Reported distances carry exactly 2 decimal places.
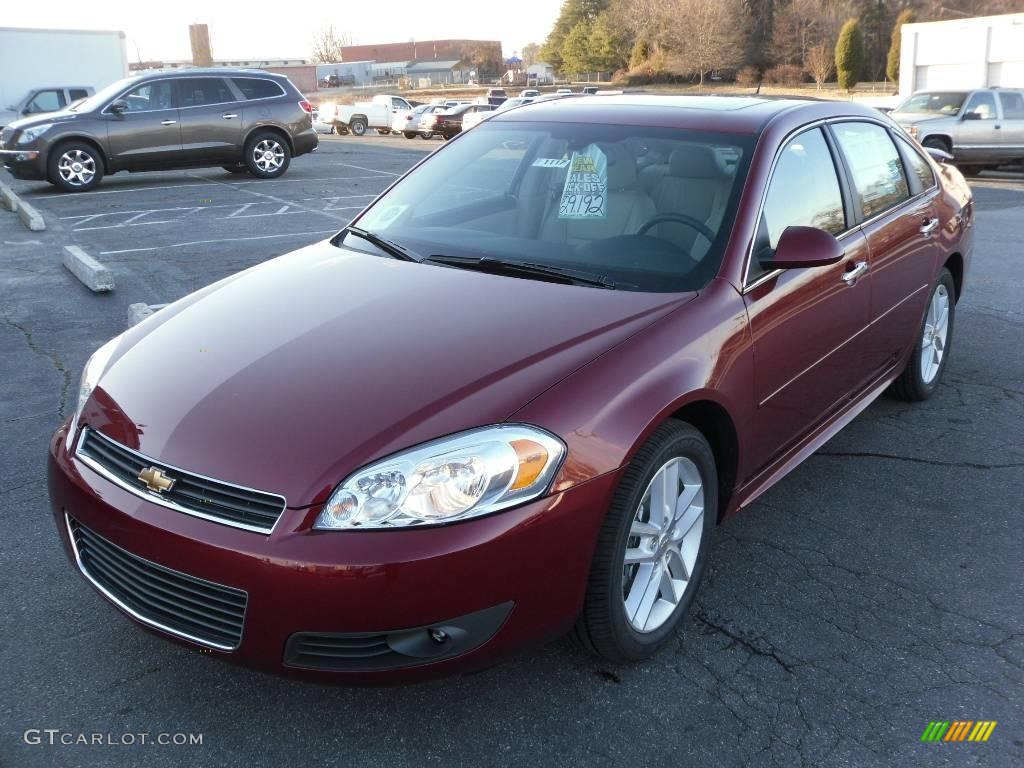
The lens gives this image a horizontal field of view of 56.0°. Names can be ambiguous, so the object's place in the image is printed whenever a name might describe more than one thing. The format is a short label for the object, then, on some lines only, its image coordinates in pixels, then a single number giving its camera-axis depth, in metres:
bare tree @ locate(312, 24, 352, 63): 121.94
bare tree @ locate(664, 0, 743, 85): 66.62
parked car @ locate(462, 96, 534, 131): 29.78
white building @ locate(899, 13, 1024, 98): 26.42
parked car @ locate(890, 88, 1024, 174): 17.59
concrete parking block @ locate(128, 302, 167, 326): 5.68
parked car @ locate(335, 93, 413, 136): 36.81
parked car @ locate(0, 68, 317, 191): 14.50
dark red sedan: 2.34
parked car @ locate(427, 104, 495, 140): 31.95
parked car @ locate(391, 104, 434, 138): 33.03
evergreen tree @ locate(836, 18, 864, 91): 55.94
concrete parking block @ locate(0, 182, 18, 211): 13.04
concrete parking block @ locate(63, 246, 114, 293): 7.57
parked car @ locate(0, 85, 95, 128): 23.08
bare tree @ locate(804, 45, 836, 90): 60.47
